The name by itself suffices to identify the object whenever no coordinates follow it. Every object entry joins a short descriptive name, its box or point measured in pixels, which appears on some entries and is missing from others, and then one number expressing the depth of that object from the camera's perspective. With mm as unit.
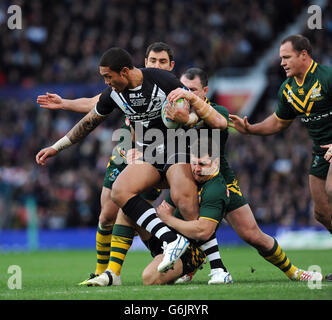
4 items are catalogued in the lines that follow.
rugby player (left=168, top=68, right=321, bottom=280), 14742
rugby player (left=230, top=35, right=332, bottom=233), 15039
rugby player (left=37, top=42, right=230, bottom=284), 15406
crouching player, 13773
